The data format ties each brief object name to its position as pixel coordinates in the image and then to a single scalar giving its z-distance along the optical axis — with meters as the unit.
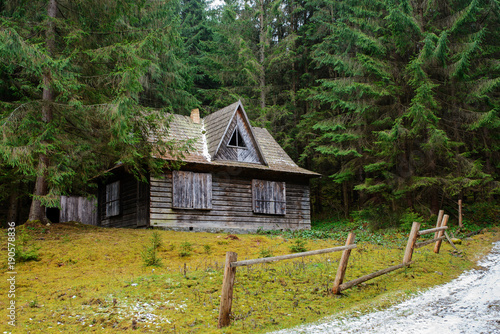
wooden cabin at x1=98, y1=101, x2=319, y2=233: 19.33
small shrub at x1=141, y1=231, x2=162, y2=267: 11.11
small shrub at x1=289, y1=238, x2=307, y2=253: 13.51
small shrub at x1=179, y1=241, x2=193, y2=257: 12.95
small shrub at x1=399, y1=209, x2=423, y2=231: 18.78
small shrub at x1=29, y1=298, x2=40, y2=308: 7.78
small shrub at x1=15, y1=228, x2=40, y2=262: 11.00
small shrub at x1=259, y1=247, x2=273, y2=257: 12.49
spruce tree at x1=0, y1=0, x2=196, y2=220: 12.77
